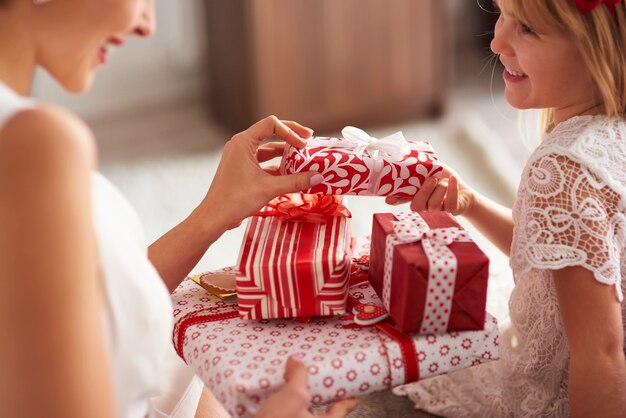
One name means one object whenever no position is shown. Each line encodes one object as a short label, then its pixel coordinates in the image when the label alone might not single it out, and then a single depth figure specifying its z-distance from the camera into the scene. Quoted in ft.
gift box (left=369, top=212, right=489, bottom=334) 3.42
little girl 3.76
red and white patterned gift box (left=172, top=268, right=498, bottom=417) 3.35
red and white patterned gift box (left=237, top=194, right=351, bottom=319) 3.64
